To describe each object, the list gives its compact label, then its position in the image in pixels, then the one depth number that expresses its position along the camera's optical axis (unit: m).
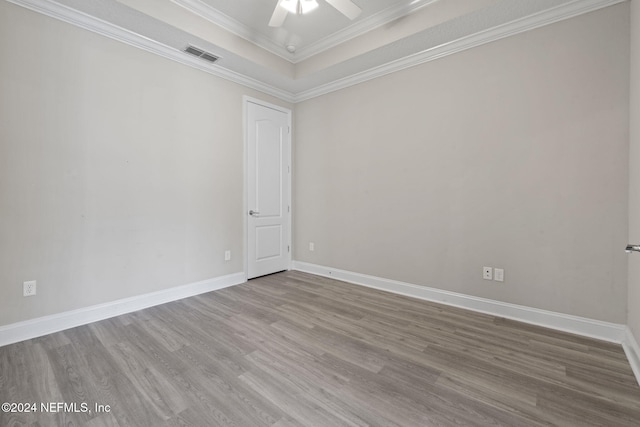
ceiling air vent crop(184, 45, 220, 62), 2.98
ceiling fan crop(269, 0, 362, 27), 2.17
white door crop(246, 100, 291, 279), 3.85
